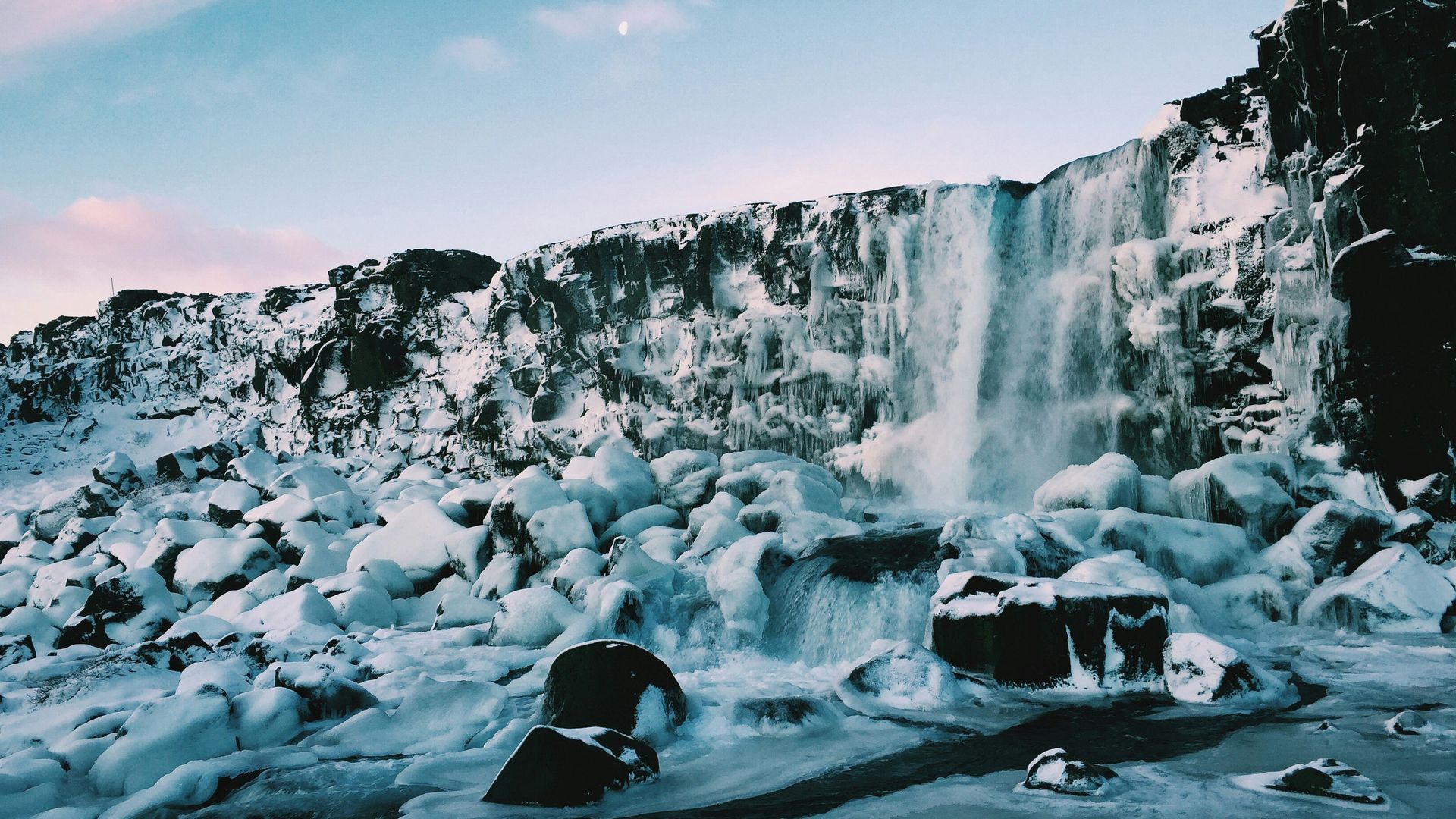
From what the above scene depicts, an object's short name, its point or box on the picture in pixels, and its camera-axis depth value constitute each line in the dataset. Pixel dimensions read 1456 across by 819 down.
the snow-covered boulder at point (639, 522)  12.33
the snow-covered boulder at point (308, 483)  16.08
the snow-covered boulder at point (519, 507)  11.82
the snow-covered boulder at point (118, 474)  19.17
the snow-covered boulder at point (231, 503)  15.55
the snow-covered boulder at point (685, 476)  13.41
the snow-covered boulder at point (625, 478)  13.41
